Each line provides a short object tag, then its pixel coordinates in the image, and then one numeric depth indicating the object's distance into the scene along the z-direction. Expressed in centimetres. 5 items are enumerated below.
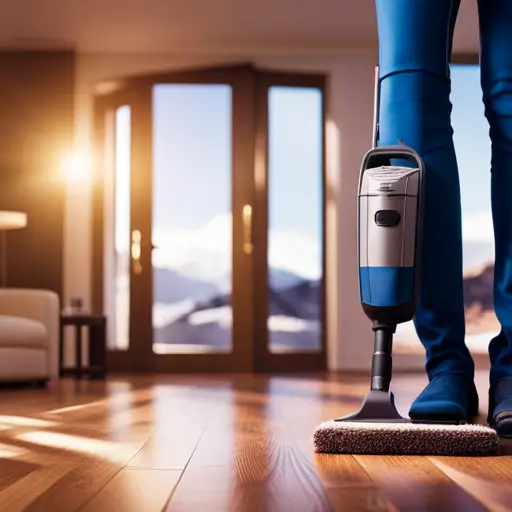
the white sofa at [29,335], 434
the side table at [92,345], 598
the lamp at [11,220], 567
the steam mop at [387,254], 139
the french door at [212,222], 699
